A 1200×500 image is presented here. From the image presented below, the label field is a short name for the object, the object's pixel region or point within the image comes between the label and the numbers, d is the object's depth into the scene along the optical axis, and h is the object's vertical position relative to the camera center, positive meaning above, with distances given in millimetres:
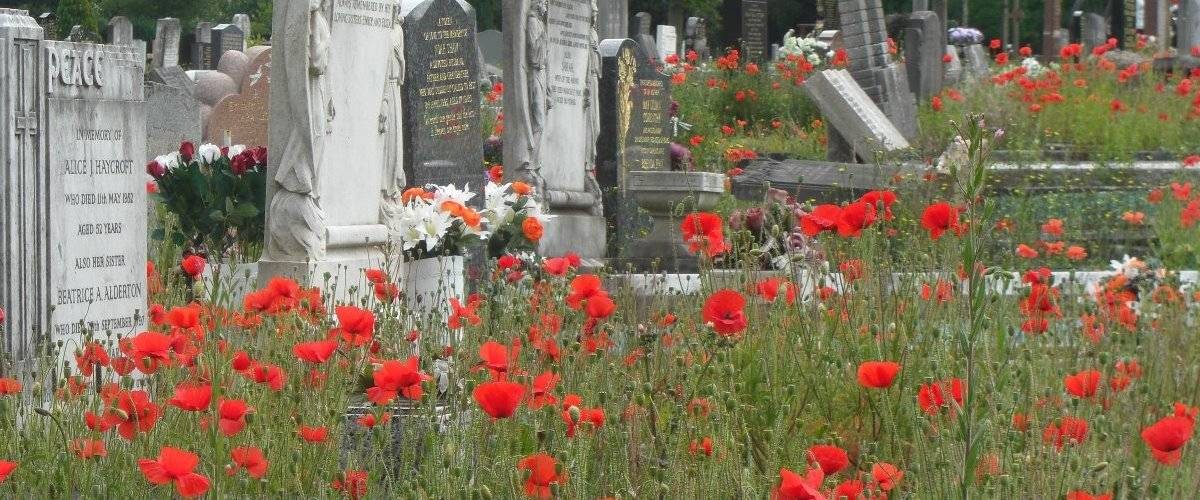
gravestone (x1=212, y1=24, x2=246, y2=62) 27109 +3261
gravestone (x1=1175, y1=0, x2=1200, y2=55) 21859 +2880
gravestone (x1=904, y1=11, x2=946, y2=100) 20812 +2337
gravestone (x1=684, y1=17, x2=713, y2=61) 38488 +4893
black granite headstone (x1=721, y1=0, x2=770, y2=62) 30516 +3996
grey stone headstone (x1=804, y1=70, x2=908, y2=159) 15727 +1227
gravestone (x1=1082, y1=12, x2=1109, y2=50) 33122 +4277
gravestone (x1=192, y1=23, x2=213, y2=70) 28077 +3383
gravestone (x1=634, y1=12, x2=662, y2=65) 14414 +2813
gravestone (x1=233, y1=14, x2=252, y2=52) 29462 +3947
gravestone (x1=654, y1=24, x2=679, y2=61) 31141 +3771
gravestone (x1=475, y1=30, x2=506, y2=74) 28609 +3372
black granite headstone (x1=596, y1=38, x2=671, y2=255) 13070 +917
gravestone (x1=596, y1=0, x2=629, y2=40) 21344 +2879
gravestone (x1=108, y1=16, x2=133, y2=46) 28891 +3697
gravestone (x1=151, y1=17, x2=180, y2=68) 29656 +3521
